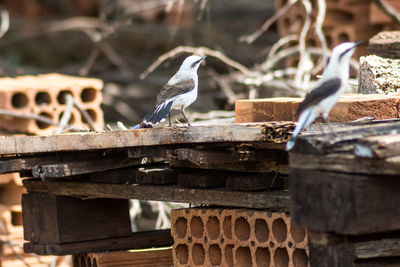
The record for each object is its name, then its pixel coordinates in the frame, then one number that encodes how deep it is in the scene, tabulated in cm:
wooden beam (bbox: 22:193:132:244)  944
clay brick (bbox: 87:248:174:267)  926
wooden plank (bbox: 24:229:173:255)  941
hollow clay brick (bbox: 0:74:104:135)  1317
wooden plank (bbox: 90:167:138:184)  900
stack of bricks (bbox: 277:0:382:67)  1400
